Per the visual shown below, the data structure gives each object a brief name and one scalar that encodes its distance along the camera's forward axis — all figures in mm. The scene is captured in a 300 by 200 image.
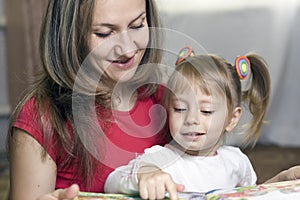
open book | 1360
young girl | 1555
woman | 1569
